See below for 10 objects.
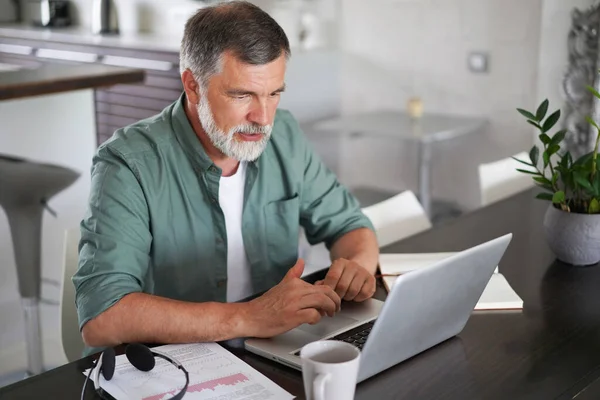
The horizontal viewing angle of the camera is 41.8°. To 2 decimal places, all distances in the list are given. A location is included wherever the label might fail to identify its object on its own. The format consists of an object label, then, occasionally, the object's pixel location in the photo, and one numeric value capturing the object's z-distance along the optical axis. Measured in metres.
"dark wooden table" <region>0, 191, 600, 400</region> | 1.16
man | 1.32
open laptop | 1.11
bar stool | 2.57
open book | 1.47
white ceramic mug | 0.97
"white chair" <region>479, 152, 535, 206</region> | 2.51
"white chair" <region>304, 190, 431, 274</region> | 2.12
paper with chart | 1.12
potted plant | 1.61
